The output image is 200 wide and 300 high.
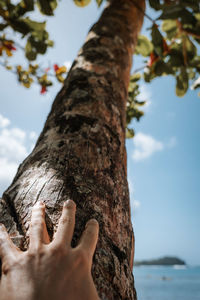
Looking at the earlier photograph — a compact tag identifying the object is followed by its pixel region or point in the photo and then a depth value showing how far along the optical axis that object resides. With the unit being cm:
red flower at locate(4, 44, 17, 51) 250
